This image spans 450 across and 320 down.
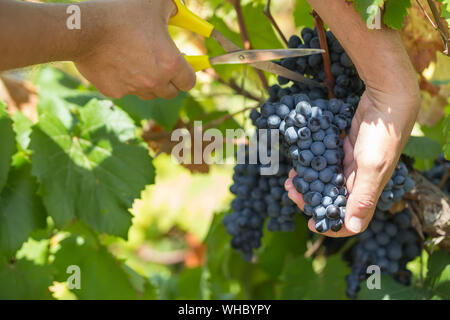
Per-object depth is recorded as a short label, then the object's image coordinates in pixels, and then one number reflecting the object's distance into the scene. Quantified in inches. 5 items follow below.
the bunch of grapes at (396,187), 35.6
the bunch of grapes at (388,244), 43.1
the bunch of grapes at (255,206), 41.3
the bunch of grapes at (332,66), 36.8
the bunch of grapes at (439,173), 45.9
